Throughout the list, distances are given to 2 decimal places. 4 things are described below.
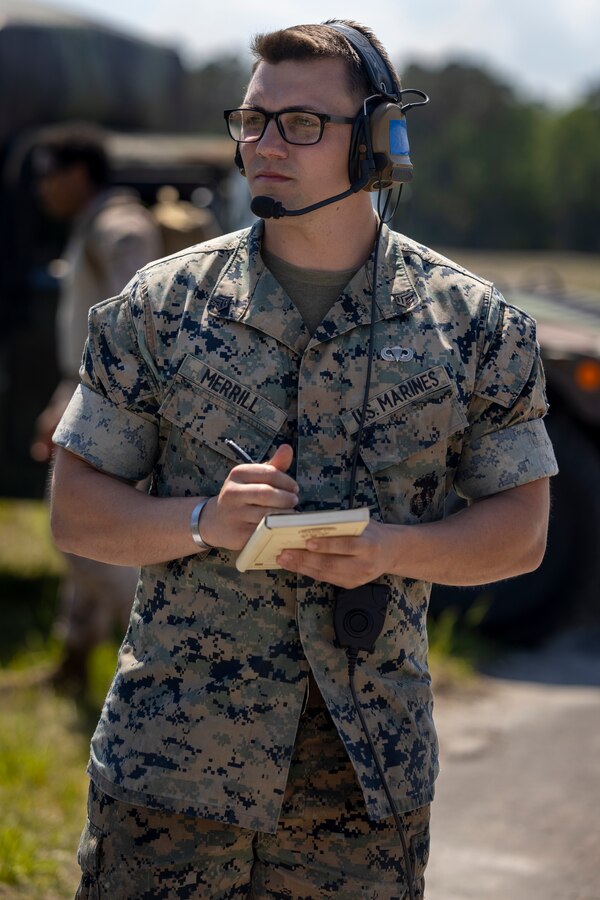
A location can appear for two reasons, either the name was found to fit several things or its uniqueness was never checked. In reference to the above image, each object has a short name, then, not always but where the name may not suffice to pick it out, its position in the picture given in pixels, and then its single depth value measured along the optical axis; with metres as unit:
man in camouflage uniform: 3.80
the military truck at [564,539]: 10.68
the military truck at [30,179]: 11.95
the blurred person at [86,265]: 8.65
